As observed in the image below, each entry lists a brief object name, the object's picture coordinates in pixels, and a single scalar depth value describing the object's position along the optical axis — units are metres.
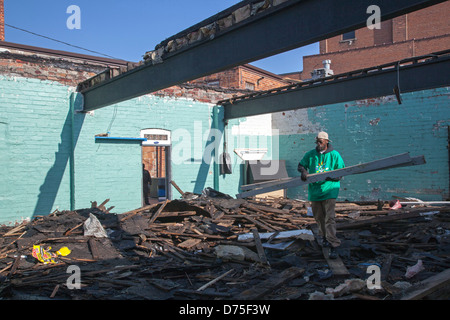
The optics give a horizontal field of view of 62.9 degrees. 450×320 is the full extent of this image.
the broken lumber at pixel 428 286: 4.38
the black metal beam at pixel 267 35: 5.13
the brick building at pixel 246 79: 22.30
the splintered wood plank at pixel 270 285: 4.75
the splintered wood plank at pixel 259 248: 6.43
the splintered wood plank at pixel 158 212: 9.24
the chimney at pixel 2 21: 16.09
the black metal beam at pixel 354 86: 9.07
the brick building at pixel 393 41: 27.34
